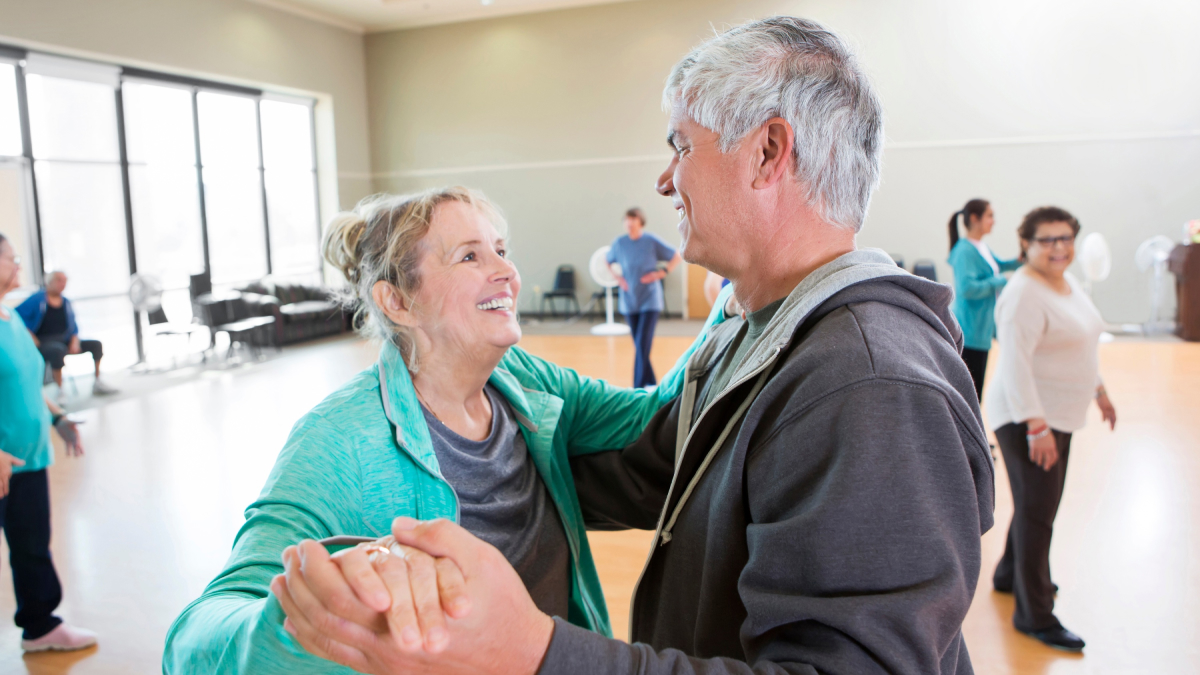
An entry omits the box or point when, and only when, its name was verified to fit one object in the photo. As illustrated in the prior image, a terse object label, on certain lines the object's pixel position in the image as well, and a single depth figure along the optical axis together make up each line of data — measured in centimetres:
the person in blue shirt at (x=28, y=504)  335
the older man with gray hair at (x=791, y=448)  79
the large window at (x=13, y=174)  911
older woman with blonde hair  133
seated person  703
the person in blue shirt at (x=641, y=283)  782
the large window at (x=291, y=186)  1371
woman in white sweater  320
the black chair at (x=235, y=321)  1057
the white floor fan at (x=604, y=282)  1165
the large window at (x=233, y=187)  1239
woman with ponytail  501
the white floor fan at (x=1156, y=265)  1102
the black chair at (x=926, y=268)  1204
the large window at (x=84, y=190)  963
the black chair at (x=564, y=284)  1447
